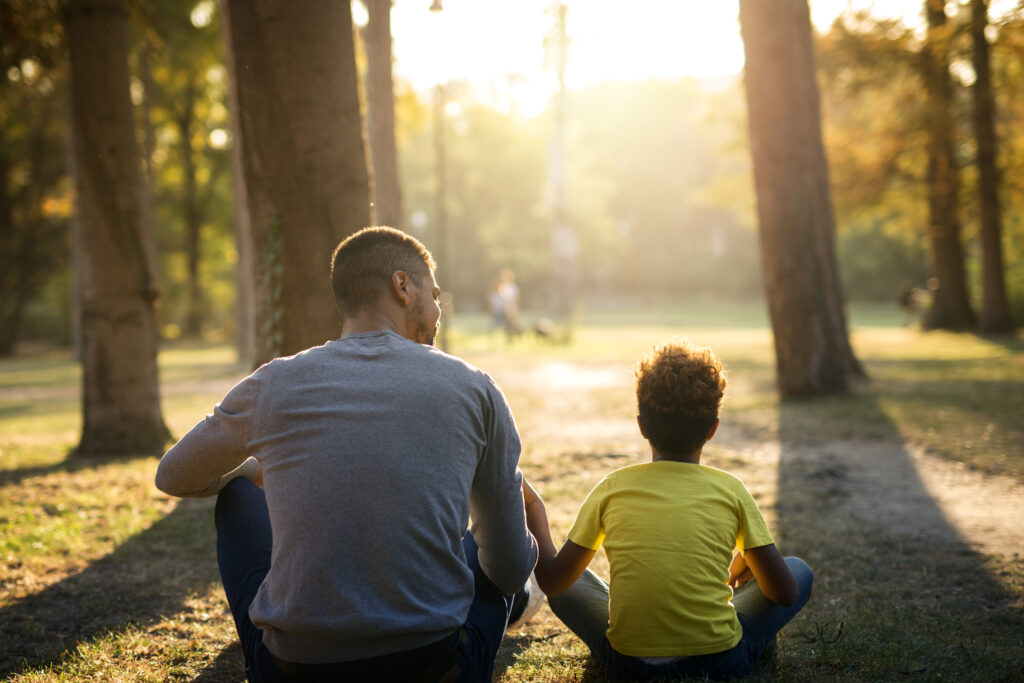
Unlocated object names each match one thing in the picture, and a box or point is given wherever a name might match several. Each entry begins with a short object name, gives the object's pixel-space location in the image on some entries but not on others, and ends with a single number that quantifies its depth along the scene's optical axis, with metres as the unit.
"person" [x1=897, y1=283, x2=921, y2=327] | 27.71
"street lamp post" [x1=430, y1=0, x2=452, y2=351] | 22.42
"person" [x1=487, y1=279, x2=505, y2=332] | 26.27
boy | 2.76
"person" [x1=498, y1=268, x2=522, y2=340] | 25.06
